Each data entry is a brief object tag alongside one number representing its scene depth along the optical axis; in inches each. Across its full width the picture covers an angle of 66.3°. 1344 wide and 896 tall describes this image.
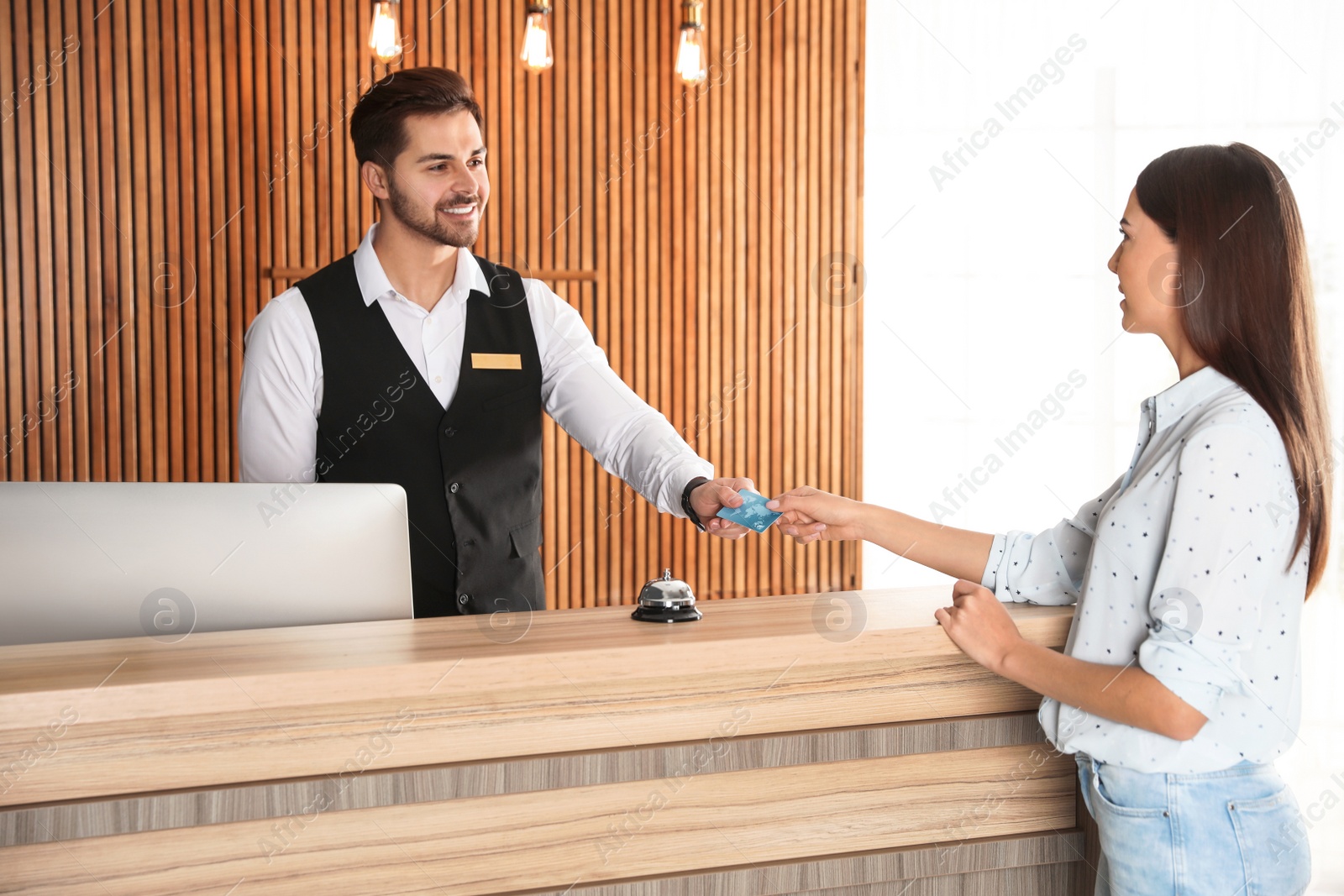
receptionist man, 95.4
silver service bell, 61.4
